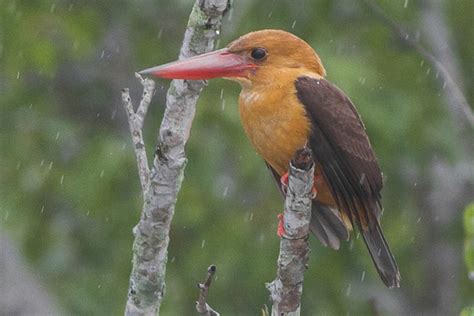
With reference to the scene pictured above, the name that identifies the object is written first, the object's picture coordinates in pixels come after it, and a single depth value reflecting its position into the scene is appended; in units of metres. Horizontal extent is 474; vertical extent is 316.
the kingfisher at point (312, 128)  10.45
